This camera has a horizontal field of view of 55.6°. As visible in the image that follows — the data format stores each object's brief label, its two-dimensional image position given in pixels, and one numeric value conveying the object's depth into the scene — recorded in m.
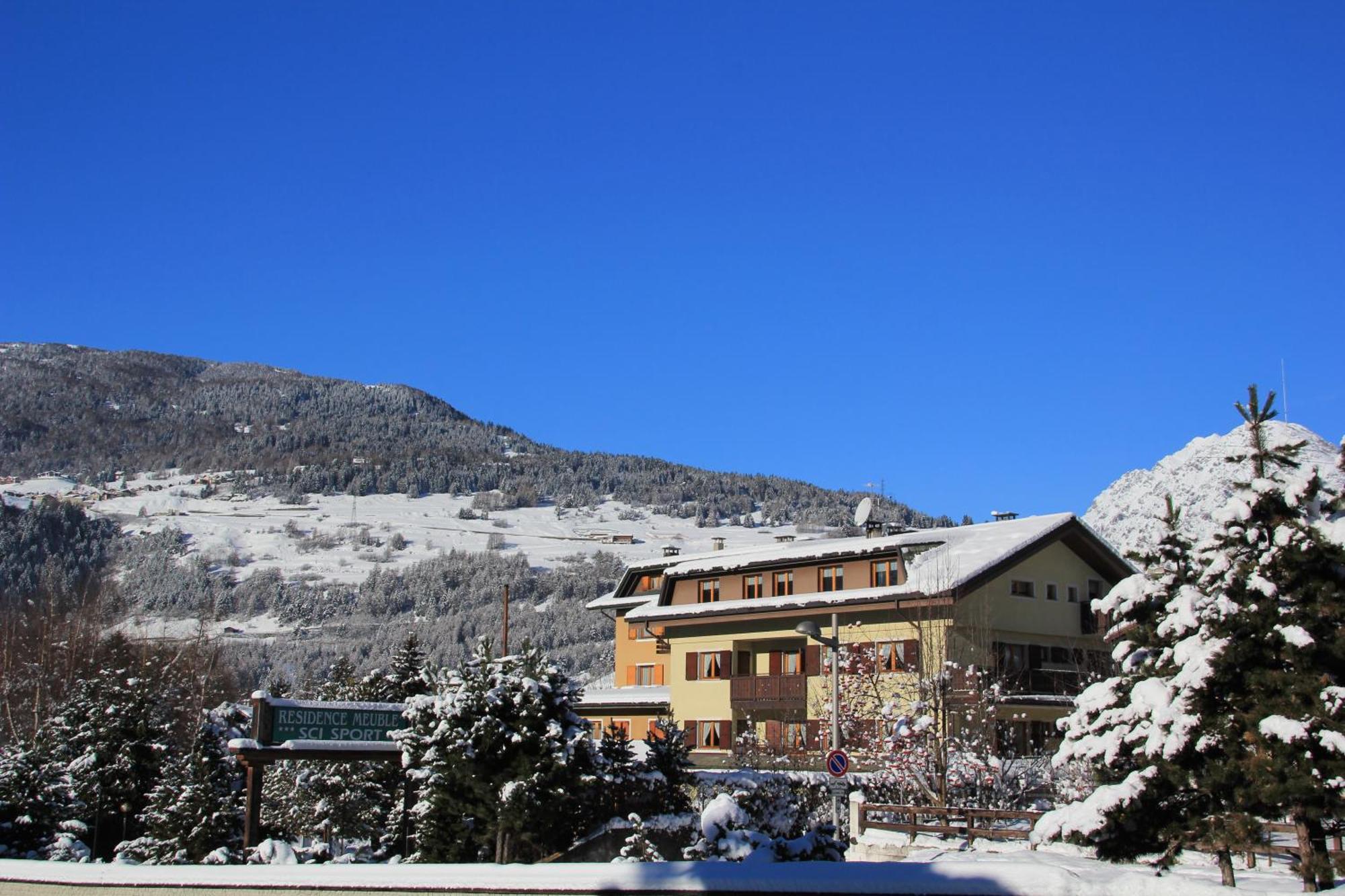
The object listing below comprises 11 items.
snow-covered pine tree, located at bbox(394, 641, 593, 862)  19.78
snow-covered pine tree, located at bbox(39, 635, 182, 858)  29.09
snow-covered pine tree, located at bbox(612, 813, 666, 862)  19.28
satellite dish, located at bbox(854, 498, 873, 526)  53.25
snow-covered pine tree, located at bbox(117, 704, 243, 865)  25.62
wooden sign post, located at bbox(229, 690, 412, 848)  21.77
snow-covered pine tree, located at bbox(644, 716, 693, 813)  23.02
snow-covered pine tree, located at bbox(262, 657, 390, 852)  36.34
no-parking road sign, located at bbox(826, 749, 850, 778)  23.17
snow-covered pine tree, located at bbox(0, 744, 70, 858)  26.97
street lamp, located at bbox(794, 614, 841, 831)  26.44
